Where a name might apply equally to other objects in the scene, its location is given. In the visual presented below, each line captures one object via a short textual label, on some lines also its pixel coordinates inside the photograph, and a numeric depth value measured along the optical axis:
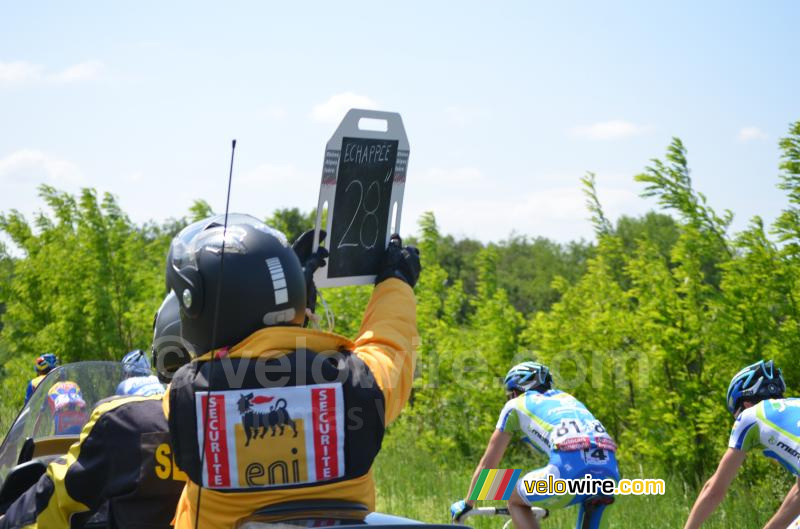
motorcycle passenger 2.55
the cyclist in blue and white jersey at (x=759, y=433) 5.74
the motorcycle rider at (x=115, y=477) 2.88
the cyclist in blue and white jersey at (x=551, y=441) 7.17
